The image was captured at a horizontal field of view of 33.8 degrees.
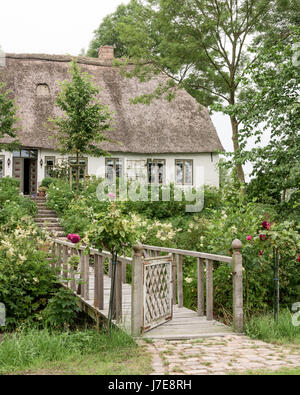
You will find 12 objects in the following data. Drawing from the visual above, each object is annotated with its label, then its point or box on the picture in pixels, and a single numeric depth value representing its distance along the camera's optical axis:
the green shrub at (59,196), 19.84
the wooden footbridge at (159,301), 6.81
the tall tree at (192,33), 20.97
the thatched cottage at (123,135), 26.00
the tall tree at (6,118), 21.77
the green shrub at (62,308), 8.67
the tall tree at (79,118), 21.86
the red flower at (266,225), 7.68
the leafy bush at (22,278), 10.73
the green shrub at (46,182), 24.25
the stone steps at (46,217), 17.83
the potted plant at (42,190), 23.37
